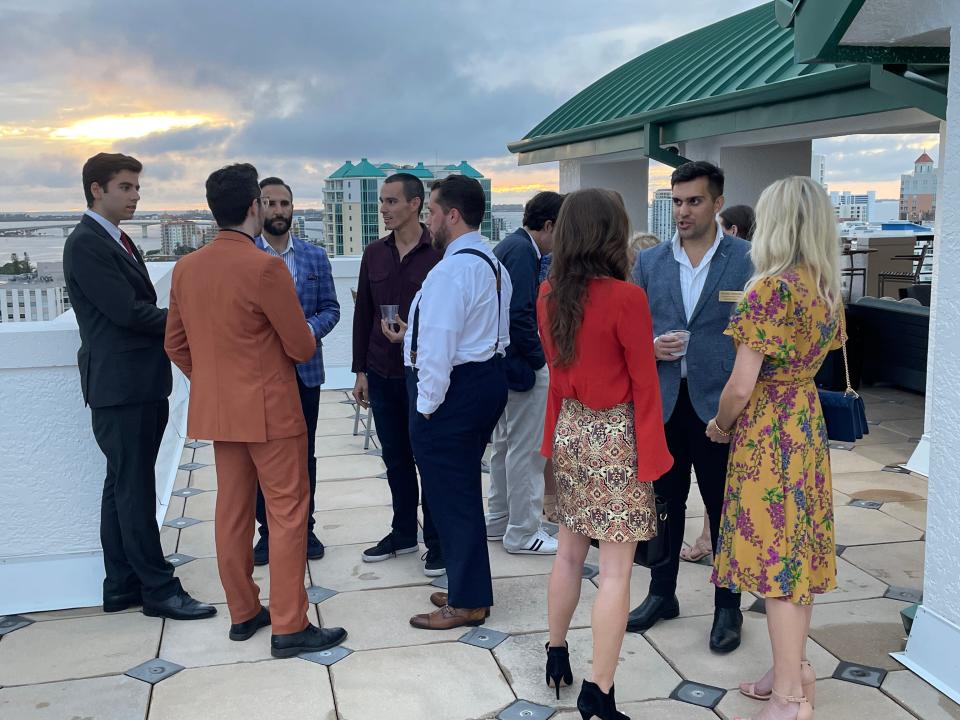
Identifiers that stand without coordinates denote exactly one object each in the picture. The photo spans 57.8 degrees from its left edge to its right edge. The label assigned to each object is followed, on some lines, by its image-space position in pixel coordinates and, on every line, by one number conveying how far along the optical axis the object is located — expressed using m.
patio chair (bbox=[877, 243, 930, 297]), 13.16
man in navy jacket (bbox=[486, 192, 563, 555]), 4.11
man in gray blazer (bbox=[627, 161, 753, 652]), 3.20
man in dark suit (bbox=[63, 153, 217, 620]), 3.32
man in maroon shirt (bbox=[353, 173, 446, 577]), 3.93
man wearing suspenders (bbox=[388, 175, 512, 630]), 3.14
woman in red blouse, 2.59
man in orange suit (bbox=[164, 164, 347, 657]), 3.03
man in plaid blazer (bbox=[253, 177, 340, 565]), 4.08
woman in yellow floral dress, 2.54
